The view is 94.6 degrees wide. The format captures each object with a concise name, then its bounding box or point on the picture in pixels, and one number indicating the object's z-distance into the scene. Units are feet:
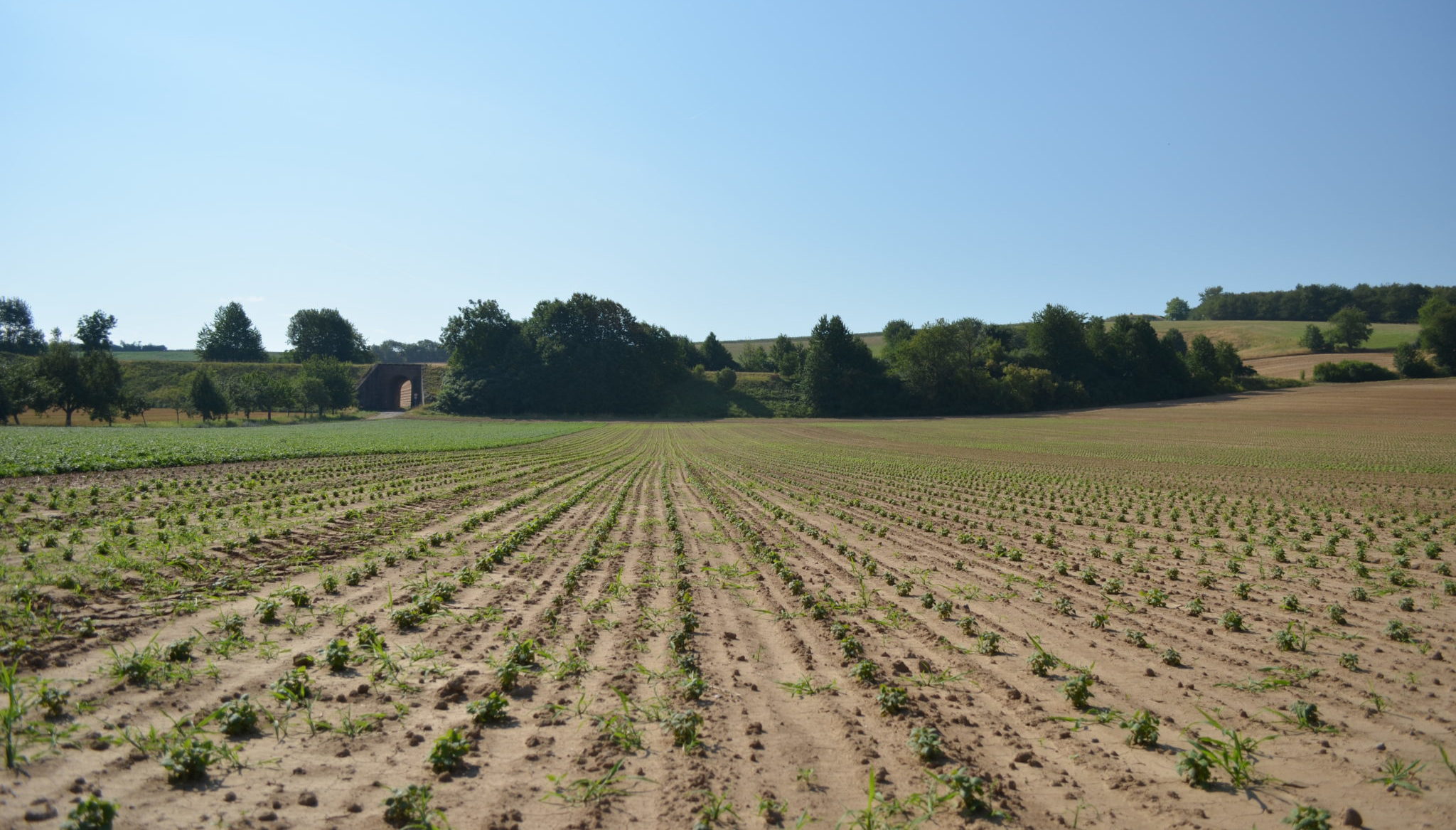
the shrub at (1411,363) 287.69
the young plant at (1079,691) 19.79
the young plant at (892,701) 19.01
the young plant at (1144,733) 17.47
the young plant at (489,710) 18.03
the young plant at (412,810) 13.30
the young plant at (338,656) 21.11
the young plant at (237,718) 16.51
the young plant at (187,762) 14.21
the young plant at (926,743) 16.29
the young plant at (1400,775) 15.53
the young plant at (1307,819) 13.48
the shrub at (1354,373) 295.69
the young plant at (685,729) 17.04
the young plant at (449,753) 15.43
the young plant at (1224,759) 15.74
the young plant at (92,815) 11.68
